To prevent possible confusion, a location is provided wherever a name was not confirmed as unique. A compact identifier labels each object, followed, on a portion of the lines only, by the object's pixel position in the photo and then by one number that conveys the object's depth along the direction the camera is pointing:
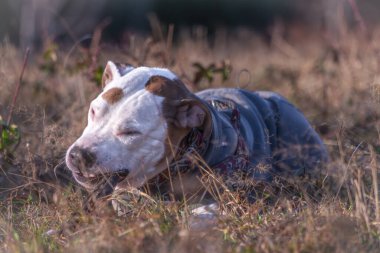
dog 8.29
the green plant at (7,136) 10.01
